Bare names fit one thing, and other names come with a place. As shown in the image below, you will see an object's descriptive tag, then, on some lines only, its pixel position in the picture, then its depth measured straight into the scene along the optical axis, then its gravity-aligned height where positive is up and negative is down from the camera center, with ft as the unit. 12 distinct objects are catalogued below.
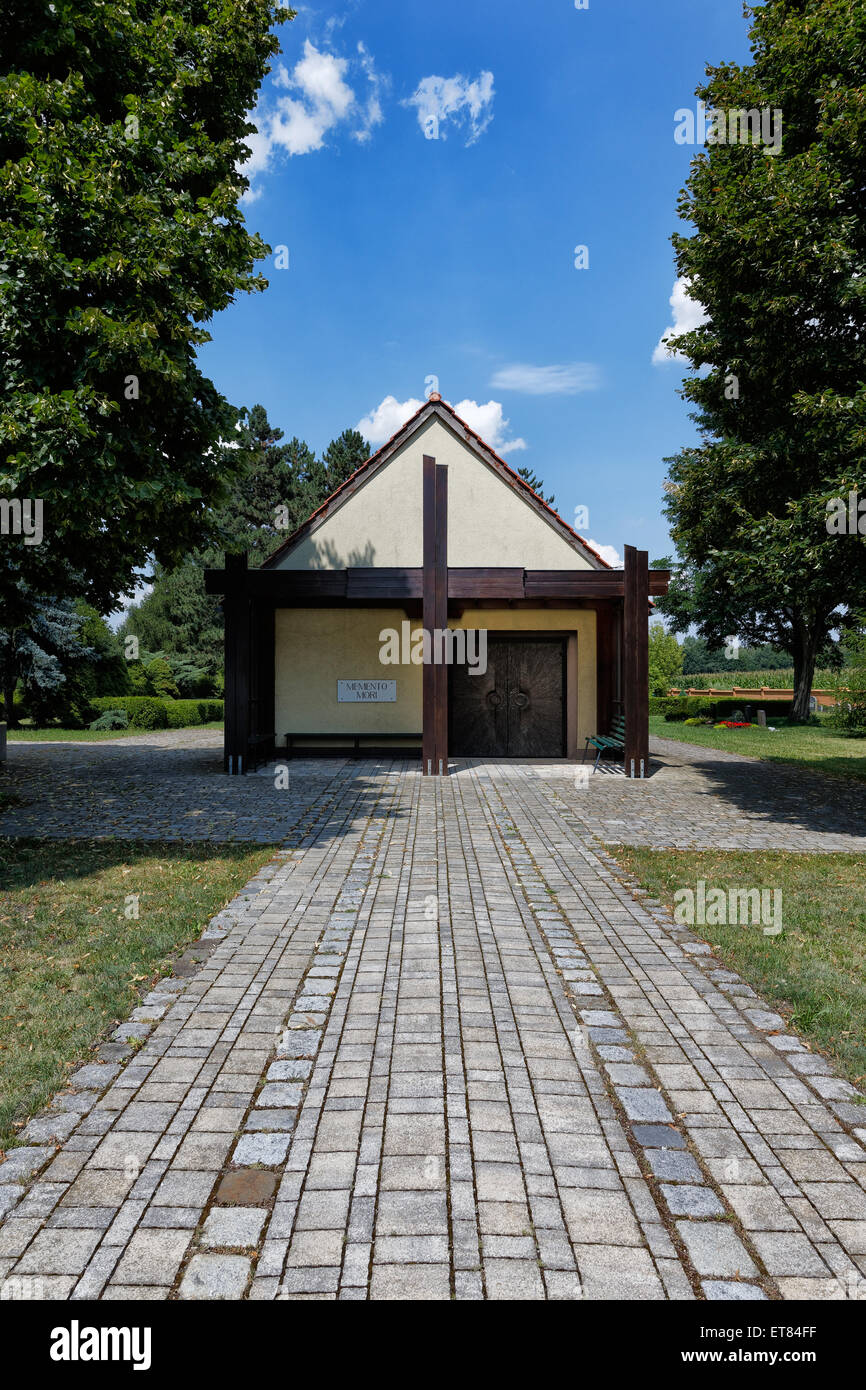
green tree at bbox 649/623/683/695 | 148.87 +5.25
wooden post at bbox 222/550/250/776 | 45.62 +1.30
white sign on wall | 53.26 -0.37
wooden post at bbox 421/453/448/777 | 43.65 +4.85
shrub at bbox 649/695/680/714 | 117.60 -2.44
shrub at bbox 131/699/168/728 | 88.63 -3.37
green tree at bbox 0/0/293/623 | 24.32 +15.14
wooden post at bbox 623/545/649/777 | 45.50 +1.71
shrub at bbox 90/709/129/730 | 85.76 -3.77
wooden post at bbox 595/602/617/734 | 54.44 +2.19
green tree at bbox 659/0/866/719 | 28.78 +16.05
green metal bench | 47.62 -3.38
